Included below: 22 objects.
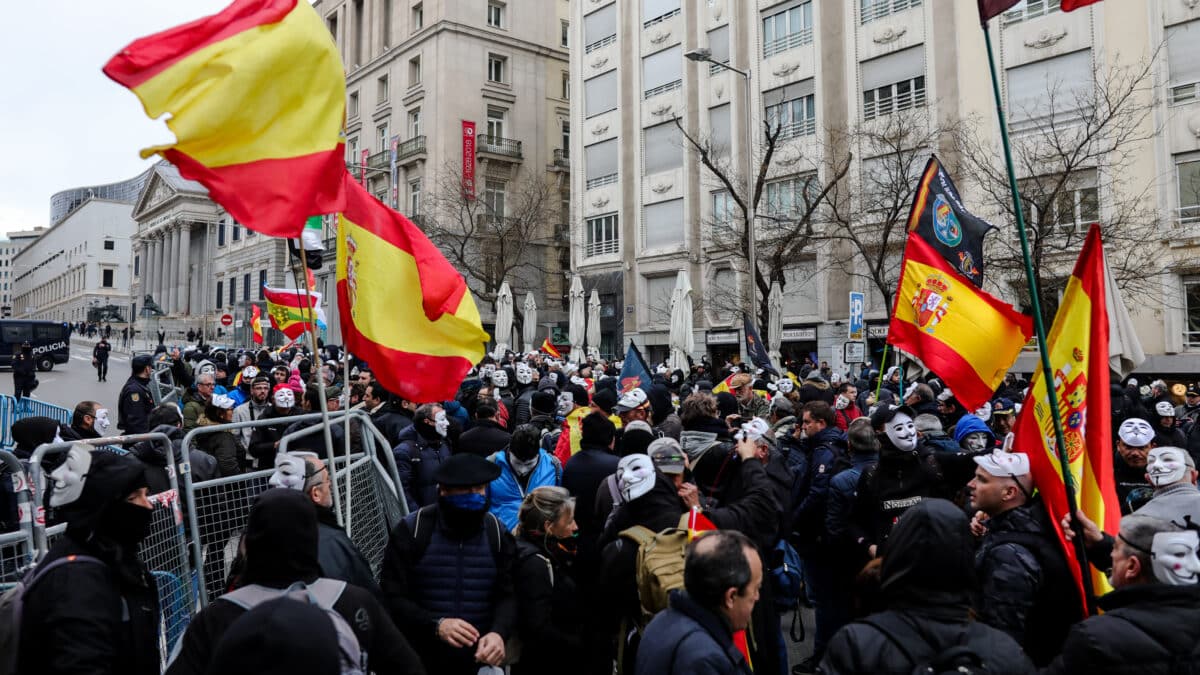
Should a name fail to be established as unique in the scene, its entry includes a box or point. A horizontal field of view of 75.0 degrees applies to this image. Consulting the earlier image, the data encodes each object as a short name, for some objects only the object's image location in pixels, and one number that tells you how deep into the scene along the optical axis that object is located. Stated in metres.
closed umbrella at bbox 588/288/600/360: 28.34
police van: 37.50
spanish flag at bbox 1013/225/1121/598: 3.99
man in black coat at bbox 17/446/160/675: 2.40
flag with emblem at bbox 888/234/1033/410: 6.21
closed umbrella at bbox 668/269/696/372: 21.81
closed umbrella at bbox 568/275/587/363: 28.26
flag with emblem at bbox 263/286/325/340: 13.91
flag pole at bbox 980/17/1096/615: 3.29
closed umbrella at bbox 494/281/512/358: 28.36
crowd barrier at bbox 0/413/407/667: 3.52
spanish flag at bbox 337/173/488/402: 4.63
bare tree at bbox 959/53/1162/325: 19.92
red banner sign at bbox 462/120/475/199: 43.34
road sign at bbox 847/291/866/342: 15.57
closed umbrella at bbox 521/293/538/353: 29.91
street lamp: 20.45
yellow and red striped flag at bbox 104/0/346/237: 3.45
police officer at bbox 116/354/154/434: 9.82
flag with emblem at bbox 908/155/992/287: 6.98
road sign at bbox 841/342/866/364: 14.52
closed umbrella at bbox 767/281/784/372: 22.27
